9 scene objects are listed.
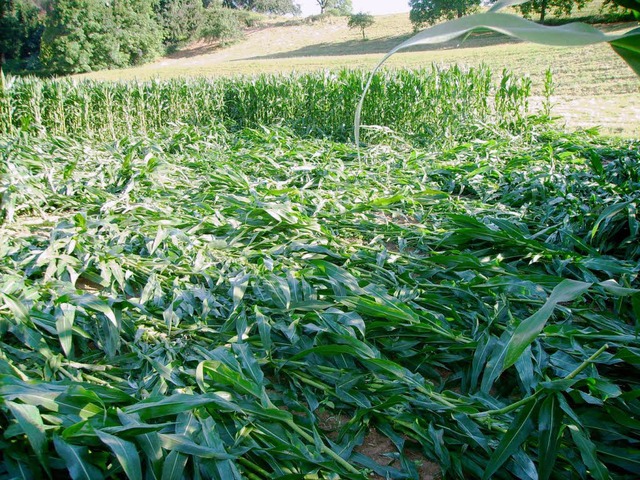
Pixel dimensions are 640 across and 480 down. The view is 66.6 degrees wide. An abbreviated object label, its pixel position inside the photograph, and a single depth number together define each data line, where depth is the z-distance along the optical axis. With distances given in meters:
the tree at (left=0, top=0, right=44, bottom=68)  41.69
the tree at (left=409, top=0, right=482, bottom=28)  37.81
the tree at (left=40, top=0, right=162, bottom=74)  36.69
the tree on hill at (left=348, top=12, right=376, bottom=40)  41.50
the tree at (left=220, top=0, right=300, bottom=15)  62.16
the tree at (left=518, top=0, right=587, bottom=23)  25.26
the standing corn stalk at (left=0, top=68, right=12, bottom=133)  8.04
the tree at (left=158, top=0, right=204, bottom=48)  46.16
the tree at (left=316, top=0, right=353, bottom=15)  64.94
